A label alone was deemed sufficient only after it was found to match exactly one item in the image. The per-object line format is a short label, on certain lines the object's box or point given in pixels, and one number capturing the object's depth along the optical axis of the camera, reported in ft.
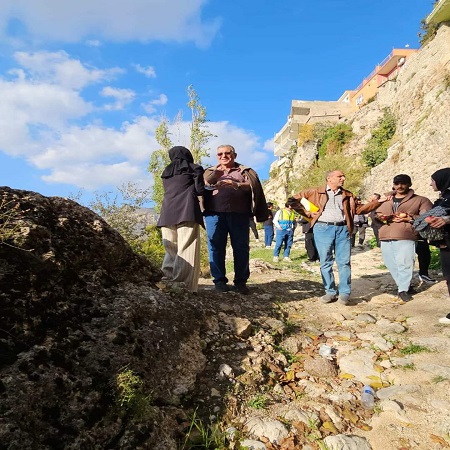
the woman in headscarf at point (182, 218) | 13.60
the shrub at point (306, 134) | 150.20
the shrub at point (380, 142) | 104.98
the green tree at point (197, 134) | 36.14
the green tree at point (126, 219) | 25.52
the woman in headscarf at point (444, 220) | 13.37
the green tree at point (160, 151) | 37.25
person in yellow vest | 34.35
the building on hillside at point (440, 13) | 85.40
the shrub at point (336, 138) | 130.67
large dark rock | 5.58
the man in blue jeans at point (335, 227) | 16.78
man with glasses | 15.35
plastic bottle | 8.02
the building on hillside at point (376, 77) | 152.46
